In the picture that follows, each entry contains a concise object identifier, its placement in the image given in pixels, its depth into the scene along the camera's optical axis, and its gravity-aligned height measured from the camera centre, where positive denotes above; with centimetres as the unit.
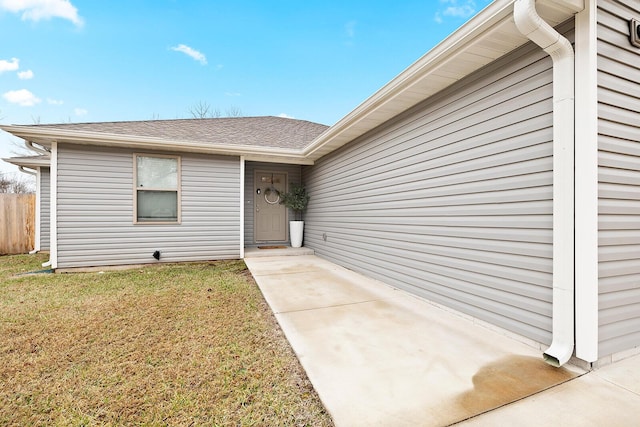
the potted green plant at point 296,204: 714 +25
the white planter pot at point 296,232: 717 -48
